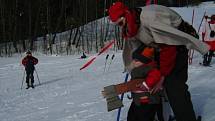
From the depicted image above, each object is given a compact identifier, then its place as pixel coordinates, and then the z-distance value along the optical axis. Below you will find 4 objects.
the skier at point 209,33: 14.88
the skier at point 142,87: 5.02
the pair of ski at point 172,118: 6.32
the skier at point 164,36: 4.99
